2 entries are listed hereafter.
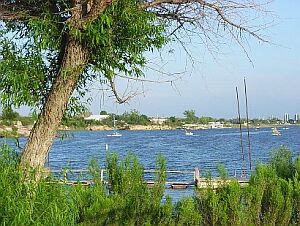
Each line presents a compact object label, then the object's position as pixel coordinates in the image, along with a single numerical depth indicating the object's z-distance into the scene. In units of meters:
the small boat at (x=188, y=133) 127.68
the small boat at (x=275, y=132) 119.13
